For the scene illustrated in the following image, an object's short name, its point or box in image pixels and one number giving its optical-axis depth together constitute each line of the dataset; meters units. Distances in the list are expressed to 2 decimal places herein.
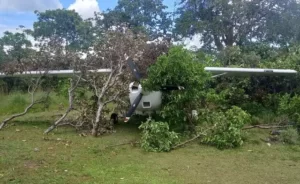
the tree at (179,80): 7.87
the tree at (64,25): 34.47
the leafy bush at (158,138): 6.98
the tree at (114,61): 8.76
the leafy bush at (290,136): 7.70
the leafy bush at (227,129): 7.27
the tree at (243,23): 22.42
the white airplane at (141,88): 8.69
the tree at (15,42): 28.29
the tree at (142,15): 33.03
